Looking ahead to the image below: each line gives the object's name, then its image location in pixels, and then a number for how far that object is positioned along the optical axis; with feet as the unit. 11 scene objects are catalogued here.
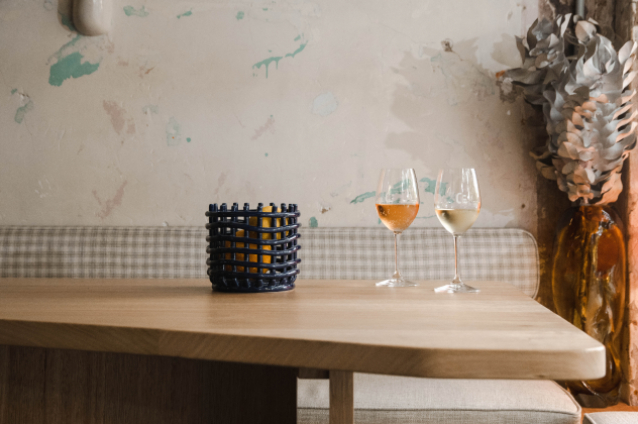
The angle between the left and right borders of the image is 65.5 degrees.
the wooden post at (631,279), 6.09
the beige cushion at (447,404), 3.67
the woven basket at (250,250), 3.08
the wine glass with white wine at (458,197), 3.15
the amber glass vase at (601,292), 5.85
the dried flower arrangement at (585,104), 5.61
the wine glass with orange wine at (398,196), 3.30
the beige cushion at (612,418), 3.12
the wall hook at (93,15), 7.22
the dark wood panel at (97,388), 3.61
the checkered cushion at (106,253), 6.51
